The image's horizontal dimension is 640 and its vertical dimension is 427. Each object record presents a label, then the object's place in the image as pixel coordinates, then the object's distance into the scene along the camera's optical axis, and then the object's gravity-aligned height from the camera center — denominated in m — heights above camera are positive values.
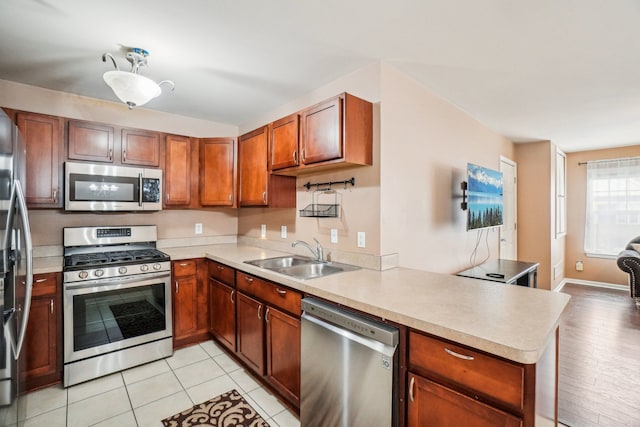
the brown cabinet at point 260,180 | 2.88 +0.32
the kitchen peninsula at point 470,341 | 1.03 -0.48
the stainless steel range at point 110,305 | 2.30 -0.78
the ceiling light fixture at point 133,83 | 1.90 +0.85
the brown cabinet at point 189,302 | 2.84 -0.89
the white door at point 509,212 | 4.36 +0.01
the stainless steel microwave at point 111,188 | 2.60 +0.22
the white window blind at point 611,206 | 4.96 +0.12
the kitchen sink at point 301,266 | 2.38 -0.46
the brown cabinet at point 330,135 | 2.06 +0.58
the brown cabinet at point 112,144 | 2.66 +0.65
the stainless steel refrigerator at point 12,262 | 1.25 -0.24
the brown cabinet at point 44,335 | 2.18 -0.92
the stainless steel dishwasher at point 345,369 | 1.34 -0.79
